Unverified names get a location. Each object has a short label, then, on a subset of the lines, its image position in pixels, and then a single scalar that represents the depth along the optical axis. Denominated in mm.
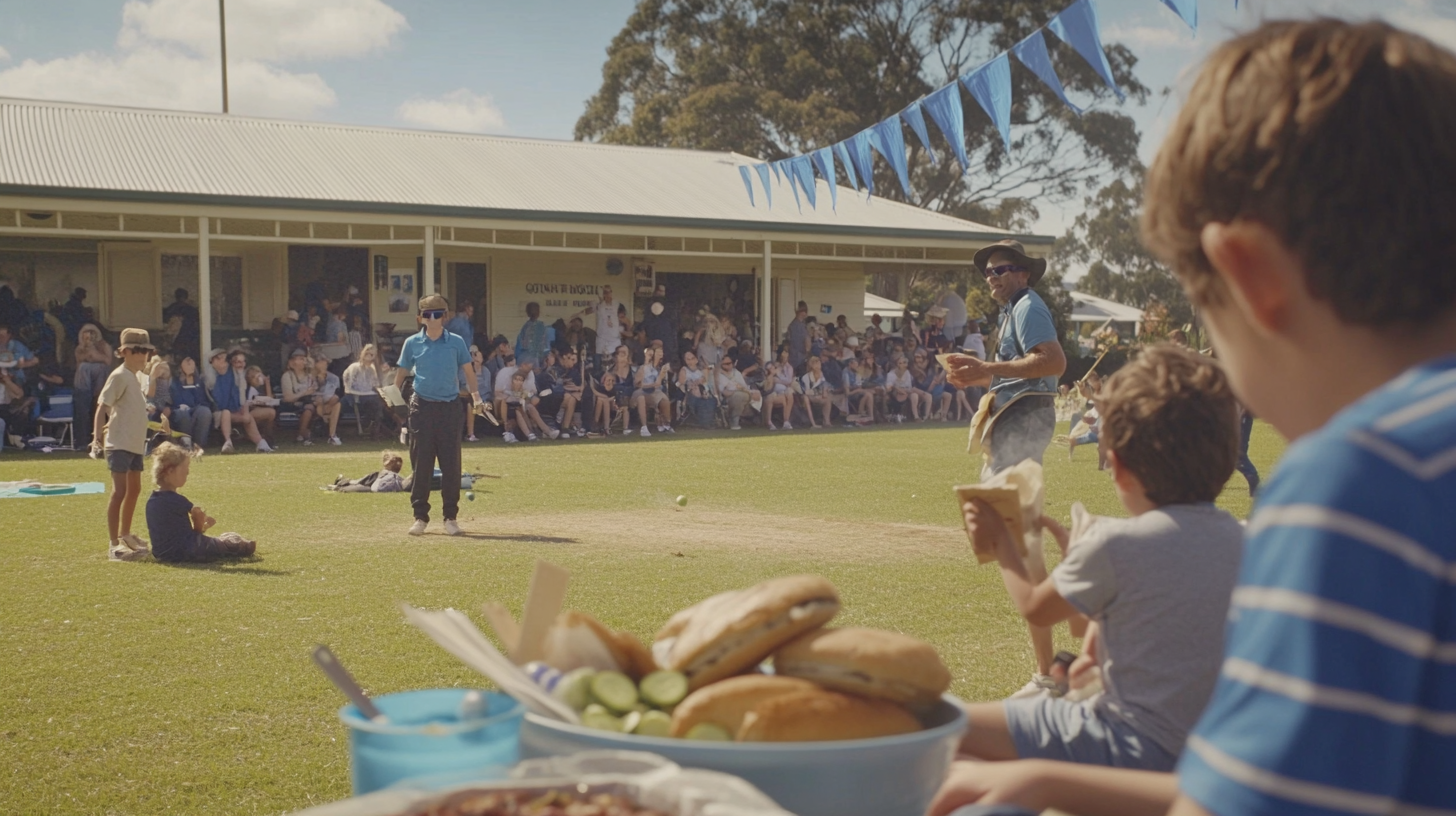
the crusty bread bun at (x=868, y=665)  1837
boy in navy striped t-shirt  1036
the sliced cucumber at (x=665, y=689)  1851
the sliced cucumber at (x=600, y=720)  1795
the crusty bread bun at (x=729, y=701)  1752
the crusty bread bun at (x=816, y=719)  1717
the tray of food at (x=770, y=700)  1663
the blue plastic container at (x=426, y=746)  1645
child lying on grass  14508
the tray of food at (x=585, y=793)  1428
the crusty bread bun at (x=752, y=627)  1878
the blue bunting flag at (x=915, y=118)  14672
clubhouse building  22141
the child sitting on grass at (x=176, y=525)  9680
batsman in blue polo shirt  11289
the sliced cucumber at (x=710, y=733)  1733
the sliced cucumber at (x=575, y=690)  1855
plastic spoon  1715
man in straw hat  7234
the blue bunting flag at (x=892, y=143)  16062
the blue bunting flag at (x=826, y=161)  18078
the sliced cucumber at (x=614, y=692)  1841
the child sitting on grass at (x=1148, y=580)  2682
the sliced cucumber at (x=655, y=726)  1788
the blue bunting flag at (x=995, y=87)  13445
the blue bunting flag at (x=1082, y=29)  10969
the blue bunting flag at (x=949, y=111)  14305
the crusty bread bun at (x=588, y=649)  1962
